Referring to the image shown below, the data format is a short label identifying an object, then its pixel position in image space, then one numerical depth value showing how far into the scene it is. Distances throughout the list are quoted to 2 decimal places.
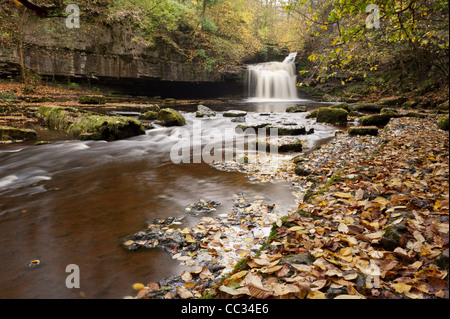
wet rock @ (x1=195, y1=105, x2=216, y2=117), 16.74
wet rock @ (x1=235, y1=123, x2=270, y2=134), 11.58
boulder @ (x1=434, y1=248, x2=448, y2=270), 1.71
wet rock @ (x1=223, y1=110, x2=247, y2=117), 16.70
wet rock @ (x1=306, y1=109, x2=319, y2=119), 15.52
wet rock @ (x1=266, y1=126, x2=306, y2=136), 10.53
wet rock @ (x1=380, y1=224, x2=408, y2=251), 2.11
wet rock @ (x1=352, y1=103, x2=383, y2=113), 15.46
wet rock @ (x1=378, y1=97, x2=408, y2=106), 17.83
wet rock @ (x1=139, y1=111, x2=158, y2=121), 14.68
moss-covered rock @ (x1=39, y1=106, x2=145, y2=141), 9.80
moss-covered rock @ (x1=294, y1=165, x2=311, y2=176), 5.57
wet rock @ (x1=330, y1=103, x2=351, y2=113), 15.83
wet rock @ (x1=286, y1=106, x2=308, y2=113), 18.73
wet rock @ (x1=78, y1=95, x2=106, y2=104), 17.79
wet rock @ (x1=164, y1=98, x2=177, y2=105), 24.51
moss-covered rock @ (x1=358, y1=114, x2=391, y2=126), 11.18
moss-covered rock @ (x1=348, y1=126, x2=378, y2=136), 8.96
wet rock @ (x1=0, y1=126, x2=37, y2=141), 9.28
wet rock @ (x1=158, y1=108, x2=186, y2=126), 13.27
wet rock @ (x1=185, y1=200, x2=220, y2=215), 4.21
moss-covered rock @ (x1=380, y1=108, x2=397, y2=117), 12.07
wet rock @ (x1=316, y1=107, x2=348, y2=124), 13.18
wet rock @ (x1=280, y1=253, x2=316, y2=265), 2.08
